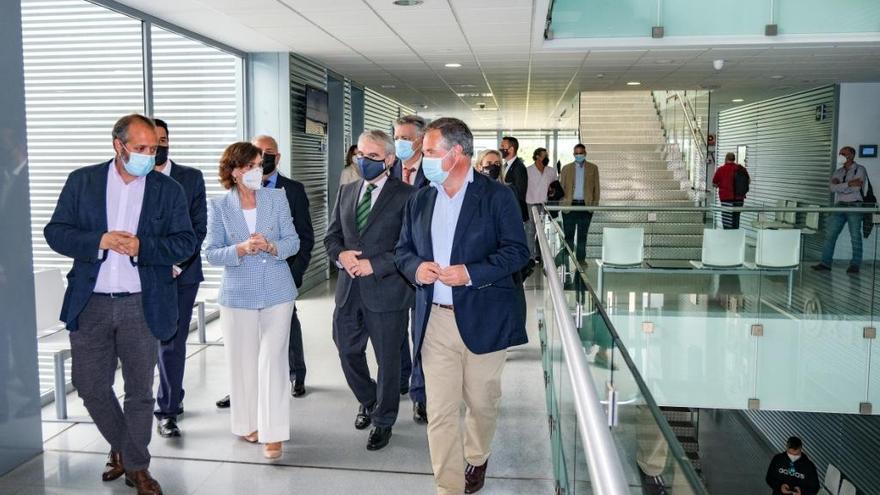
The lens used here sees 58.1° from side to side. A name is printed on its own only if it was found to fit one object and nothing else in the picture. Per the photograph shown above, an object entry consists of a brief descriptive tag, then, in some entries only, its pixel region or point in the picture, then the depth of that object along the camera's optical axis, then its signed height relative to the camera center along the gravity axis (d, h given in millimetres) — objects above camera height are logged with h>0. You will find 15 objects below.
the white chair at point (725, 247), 10289 -830
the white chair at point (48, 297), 4945 -803
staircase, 16938 +669
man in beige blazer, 11906 -14
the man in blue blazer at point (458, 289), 3492 -495
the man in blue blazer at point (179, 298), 4547 -754
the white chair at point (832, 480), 12499 -4773
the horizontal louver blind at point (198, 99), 7648 +765
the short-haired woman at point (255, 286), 4137 -590
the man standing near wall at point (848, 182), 12305 +54
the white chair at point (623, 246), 10289 -850
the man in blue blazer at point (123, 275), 3533 -469
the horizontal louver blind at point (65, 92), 5598 +596
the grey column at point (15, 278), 4070 -571
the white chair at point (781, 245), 10039 -775
